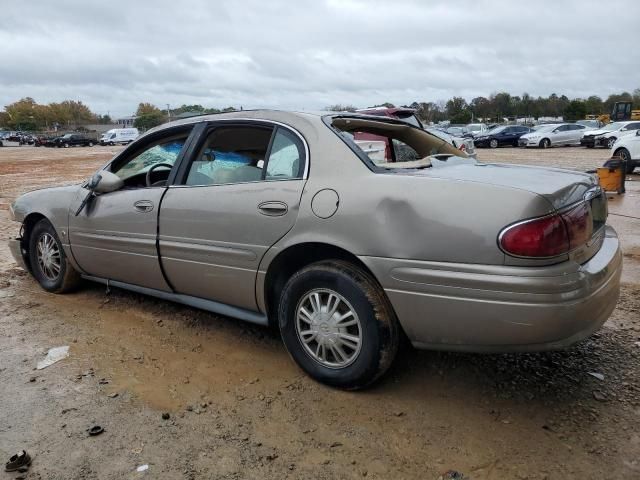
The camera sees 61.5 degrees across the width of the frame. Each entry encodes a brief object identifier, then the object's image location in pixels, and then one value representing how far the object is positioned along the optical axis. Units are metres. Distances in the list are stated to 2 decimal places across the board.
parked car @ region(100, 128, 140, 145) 53.59
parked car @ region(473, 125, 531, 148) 32.47
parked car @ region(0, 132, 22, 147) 66.50
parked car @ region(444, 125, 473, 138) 35.68
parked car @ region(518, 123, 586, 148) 30.59
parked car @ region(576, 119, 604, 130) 35.60
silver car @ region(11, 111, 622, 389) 2.45
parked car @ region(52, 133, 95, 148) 54.03
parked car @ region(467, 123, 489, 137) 39.10
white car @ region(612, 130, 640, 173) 14.08
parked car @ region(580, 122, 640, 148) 26.70
